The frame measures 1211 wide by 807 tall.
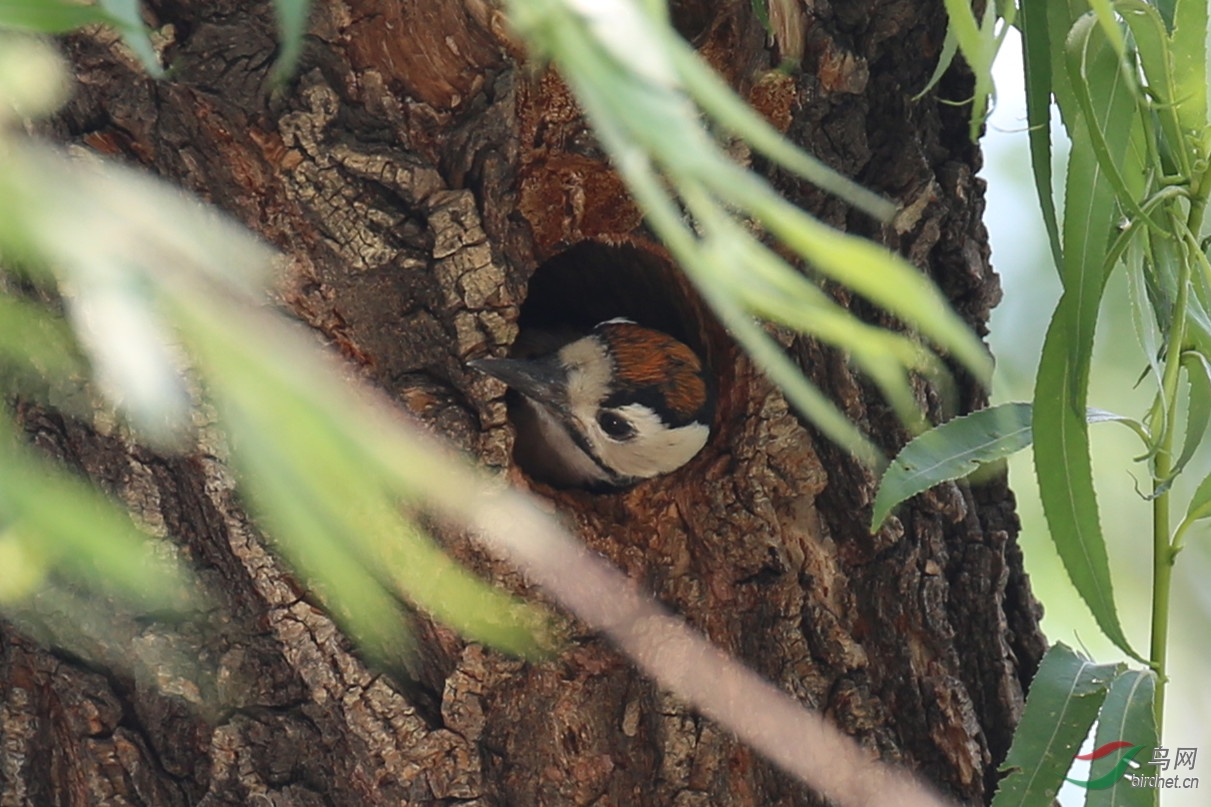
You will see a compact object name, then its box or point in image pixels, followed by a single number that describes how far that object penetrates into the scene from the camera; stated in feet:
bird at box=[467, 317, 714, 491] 11.14
